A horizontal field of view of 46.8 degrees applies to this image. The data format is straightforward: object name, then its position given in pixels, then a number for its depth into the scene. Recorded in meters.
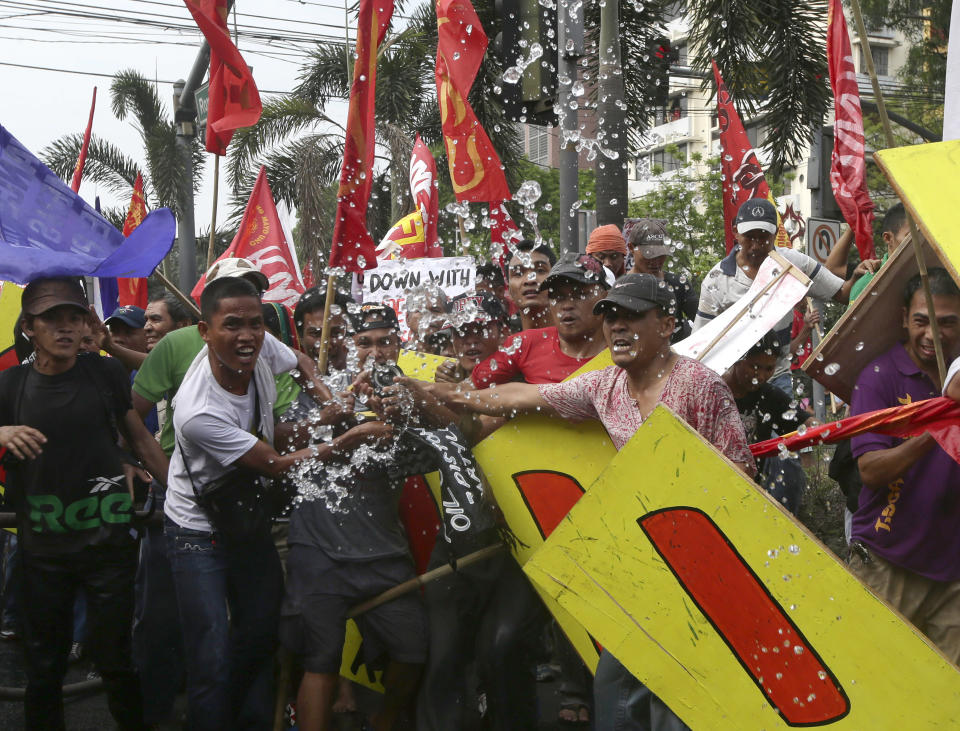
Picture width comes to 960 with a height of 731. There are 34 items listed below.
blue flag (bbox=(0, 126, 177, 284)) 4.81
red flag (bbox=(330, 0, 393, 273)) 5.05
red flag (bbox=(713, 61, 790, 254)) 7.03
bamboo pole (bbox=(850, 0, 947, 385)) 3.31
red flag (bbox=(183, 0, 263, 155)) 6.62
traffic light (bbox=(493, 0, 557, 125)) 8.41
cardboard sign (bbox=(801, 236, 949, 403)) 3.76
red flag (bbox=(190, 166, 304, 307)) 8.42
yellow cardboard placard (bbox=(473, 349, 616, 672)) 4.06
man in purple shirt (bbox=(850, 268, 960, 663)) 3.64
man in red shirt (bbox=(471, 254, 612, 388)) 4.46
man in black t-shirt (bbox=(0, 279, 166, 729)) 4.46
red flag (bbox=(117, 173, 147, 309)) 8.84
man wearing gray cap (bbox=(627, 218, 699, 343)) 6.00
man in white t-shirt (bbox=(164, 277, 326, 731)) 4.21
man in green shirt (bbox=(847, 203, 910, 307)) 4.57
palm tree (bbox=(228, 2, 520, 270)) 21.48
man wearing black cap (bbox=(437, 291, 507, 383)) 5.16
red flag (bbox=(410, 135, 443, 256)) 8.98
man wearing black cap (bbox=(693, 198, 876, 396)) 5.80
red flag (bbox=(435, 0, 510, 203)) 7.38
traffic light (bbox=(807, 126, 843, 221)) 10.20
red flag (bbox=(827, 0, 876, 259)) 4.75
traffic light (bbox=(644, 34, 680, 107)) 10.15
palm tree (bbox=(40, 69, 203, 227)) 25.06
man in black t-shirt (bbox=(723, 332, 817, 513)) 4.81
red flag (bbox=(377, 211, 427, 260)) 8.32
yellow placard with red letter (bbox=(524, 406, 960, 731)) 2.90
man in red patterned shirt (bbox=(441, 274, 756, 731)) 3.56
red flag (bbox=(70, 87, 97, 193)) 8.95
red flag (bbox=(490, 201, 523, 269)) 7.02
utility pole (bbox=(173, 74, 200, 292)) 11.73
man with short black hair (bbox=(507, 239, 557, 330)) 5.61
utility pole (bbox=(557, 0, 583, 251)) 8.63
